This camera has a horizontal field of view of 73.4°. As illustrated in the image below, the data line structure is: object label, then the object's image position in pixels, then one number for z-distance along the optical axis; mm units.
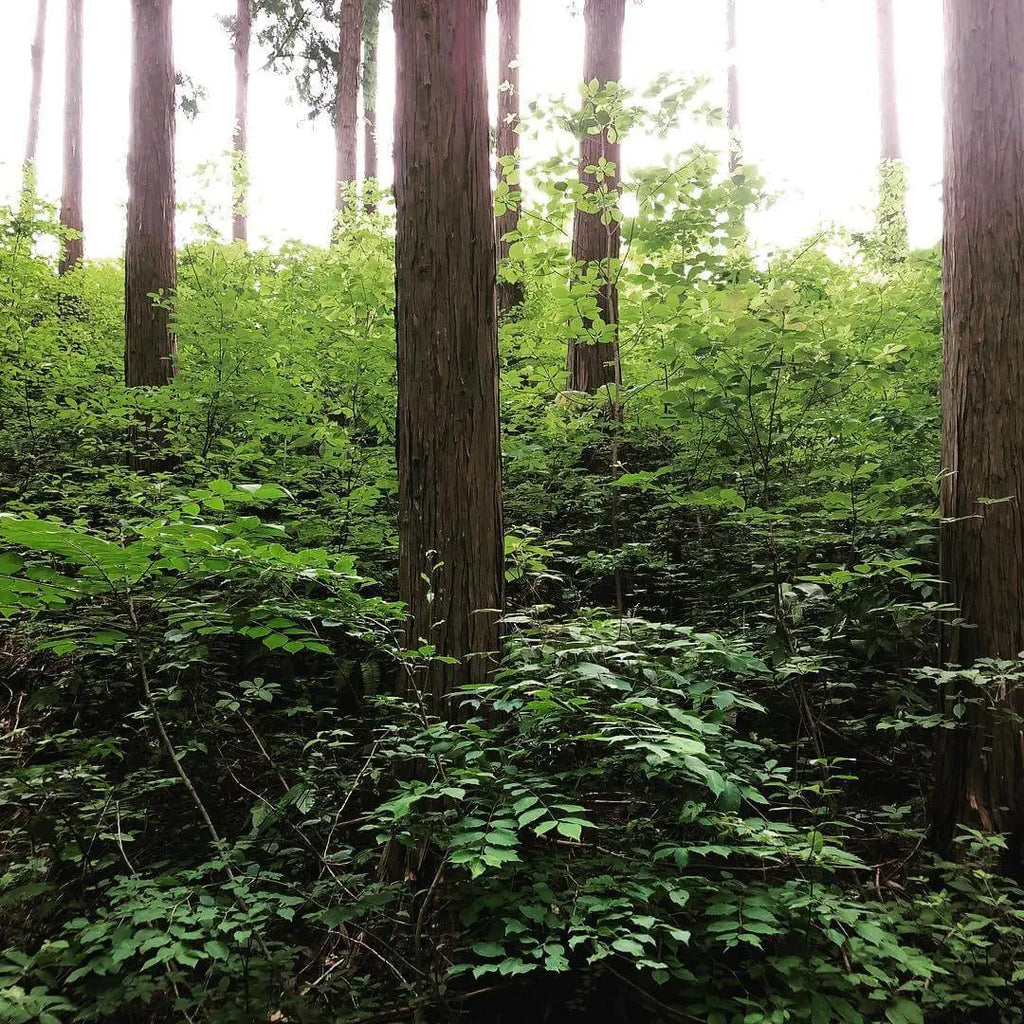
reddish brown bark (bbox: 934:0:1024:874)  2955
